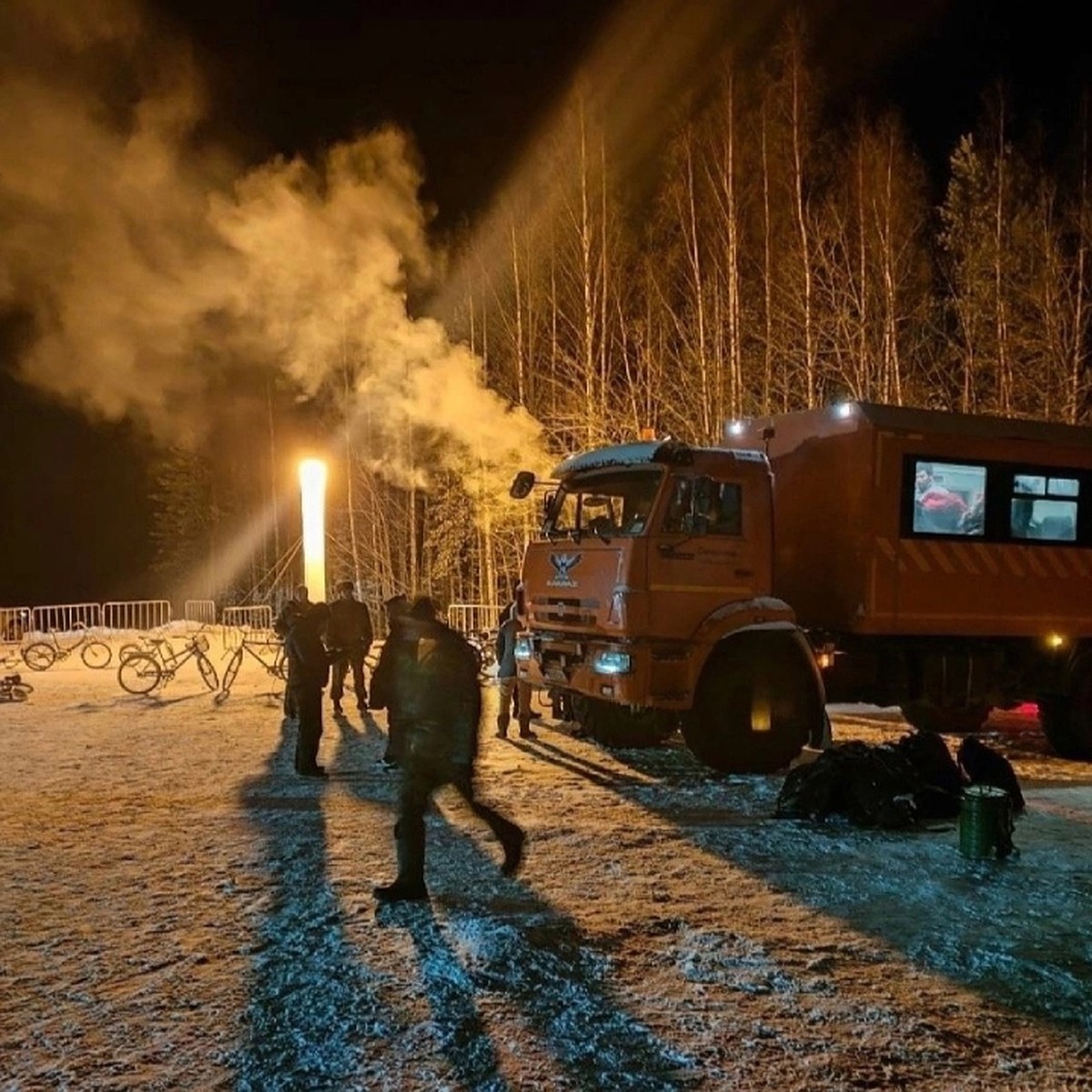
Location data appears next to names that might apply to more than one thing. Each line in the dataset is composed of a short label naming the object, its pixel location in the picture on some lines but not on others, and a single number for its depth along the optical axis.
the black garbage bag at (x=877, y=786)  6.73
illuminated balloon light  14.77
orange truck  8.20
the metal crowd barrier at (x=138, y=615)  27.52
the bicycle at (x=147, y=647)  15.37
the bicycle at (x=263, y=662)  14.57
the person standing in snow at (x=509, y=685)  10.59
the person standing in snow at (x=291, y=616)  8.70
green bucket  5.95
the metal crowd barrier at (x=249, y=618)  25.11
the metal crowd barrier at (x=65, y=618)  25.11
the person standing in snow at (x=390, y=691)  5.15
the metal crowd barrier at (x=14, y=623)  24.16
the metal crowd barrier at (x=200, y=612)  29.92
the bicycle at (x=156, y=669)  14.60
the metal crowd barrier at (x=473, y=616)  20.81
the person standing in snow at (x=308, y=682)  8.40
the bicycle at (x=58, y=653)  18.62
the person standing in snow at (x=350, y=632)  11.63
